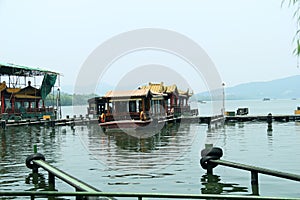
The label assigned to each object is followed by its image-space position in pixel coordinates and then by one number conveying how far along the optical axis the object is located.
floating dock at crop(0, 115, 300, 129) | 40.25
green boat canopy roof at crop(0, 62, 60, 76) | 41.14
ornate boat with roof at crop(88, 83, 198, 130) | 34.50
